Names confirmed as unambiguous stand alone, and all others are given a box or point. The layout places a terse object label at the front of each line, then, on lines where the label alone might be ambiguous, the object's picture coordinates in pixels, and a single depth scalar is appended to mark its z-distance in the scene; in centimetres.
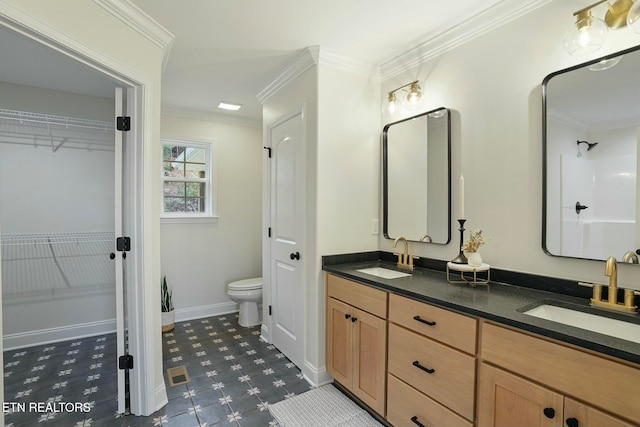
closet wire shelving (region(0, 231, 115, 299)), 287
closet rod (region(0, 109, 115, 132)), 279
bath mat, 190
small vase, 177
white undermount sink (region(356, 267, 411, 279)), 220
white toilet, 337
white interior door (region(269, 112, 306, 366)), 252
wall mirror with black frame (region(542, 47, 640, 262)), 138
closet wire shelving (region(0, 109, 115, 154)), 282
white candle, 187
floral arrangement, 181
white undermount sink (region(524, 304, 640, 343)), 121
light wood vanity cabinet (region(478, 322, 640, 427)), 96
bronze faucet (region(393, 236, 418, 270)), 225
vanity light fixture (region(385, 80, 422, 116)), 221
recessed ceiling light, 345
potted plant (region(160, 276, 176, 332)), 327
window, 366
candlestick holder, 185
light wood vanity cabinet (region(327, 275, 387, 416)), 183
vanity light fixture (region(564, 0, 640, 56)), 133
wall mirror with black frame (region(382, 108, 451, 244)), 212
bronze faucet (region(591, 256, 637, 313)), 130
